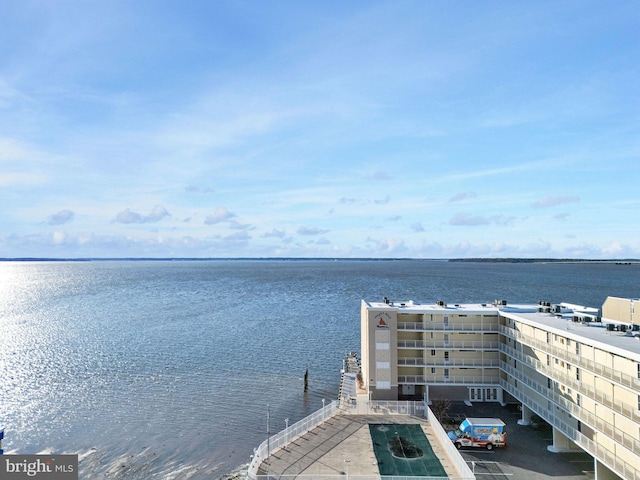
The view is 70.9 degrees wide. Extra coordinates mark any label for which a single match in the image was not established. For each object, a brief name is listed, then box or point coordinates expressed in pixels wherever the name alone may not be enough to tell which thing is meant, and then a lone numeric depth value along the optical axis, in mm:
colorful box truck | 33781
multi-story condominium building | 27000
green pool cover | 29344
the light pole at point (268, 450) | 30059
